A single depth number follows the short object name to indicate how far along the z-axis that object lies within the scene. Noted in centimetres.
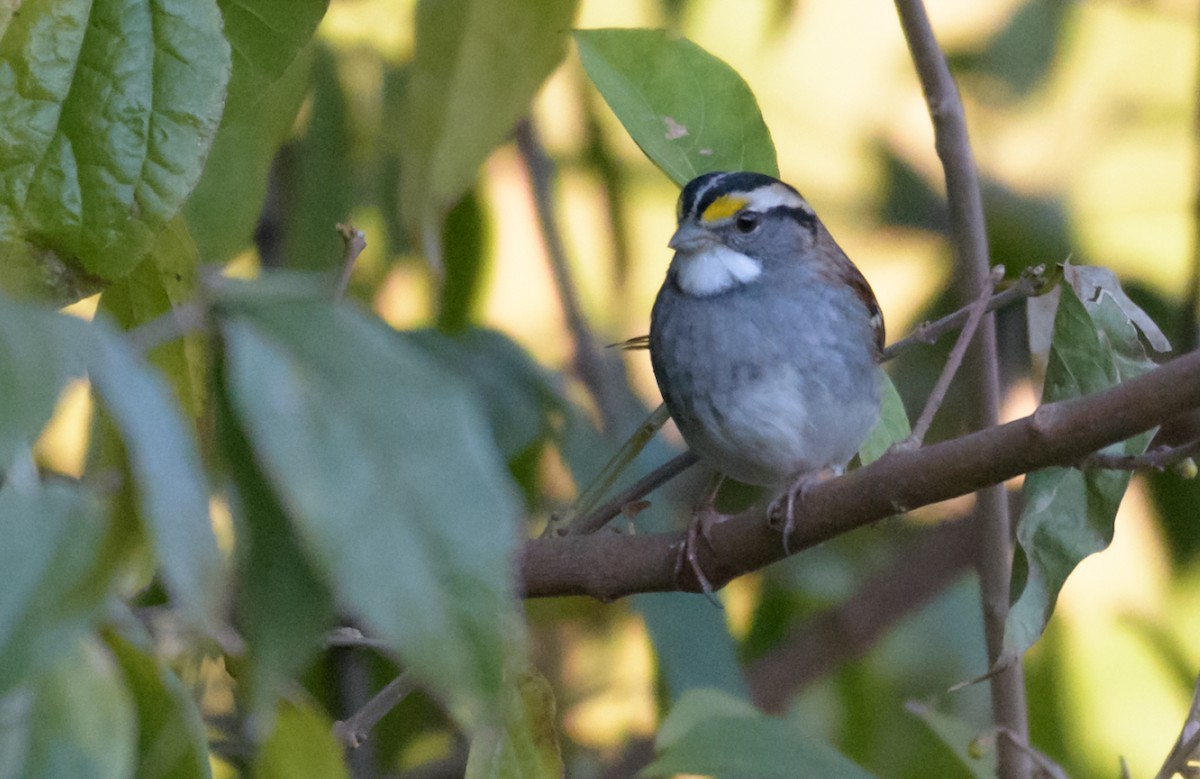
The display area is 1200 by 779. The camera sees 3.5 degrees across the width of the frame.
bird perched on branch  526
